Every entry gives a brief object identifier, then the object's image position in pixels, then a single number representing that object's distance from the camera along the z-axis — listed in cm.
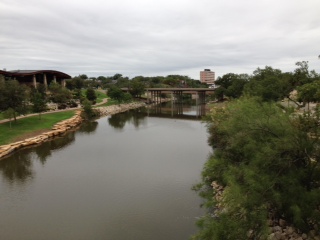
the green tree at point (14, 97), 3678
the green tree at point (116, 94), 7388
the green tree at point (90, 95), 7188
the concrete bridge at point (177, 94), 8182
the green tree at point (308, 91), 1678
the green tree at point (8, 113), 3638
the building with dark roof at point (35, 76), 6912
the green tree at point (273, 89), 2769
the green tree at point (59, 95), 5662
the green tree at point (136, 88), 8981
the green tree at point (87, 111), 5569
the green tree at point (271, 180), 1034
